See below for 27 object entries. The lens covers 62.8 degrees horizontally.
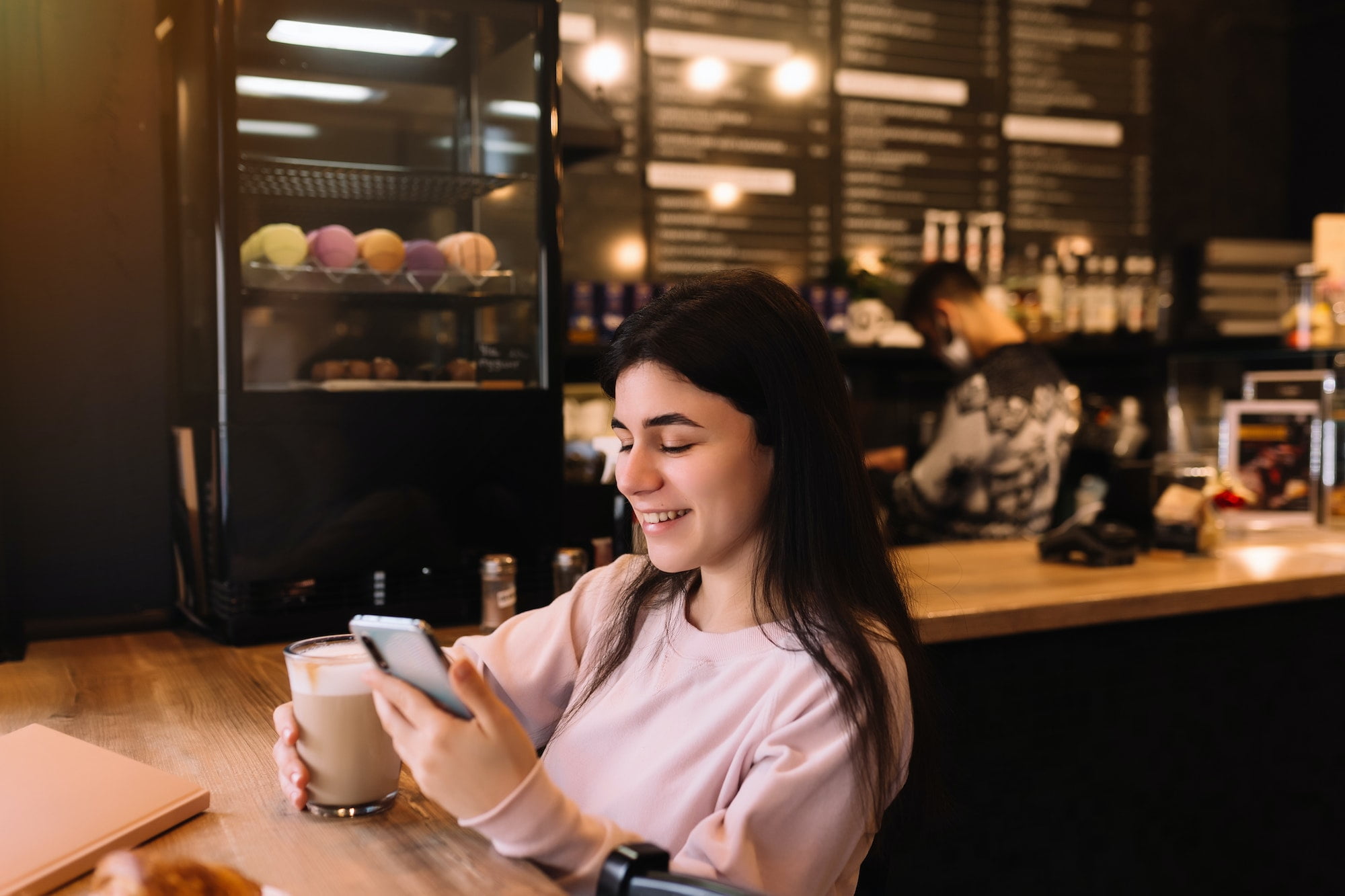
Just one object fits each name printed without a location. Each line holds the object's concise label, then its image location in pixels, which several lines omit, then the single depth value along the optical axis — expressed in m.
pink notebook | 0.94
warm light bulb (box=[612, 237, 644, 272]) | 4.29
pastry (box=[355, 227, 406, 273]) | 2.09
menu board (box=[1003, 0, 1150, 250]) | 5.05
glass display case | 1.94
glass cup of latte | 1.10
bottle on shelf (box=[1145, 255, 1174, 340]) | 5.09
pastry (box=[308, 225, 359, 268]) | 2.04
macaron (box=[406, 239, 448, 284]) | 2.15
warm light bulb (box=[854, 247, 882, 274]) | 4.51
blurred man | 3.23
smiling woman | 1.06
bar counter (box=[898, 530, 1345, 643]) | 2.08
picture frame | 3.30
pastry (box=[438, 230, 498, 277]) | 2.18
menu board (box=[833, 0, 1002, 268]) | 4.71
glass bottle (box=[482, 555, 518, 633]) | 1.95
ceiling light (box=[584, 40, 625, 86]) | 4.20
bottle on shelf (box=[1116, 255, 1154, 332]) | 4.94
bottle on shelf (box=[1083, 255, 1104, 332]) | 4.84
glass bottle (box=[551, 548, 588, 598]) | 1.99
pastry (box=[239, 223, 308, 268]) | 1.98
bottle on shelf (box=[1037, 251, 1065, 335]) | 4.74
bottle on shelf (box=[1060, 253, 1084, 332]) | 4.84
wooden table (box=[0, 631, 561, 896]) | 0.97
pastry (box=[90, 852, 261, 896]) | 0.79
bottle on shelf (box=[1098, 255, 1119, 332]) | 4.85
